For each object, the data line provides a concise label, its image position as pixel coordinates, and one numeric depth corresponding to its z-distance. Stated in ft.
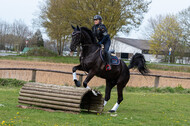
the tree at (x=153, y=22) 199.31
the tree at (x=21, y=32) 226.91
